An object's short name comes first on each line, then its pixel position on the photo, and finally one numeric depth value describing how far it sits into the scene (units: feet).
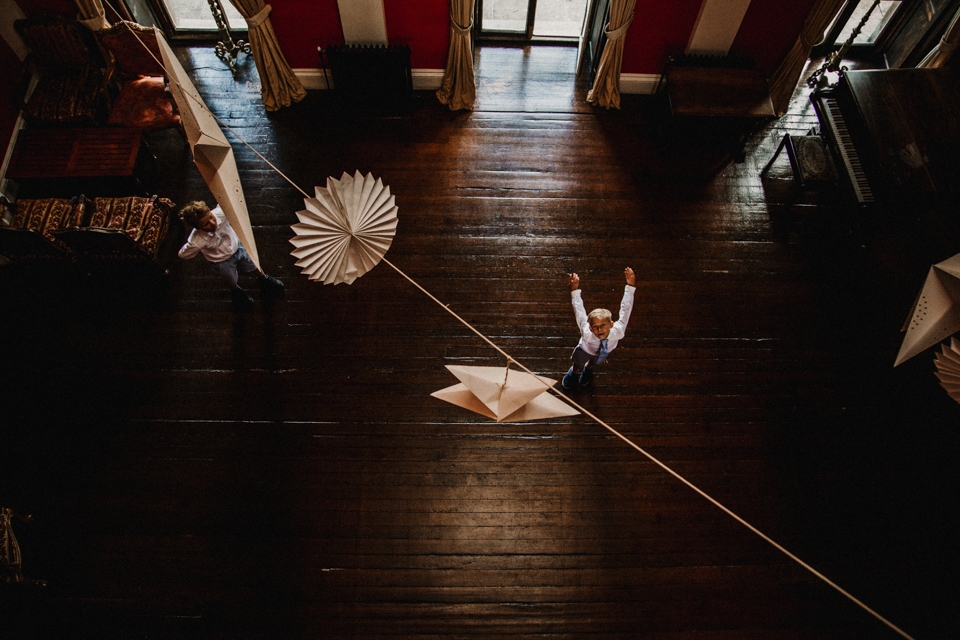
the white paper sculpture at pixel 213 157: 8.95
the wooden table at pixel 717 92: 17.95
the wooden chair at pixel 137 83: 17.48
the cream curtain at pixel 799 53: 17.79
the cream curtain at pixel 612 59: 18.29
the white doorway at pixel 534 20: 22.15
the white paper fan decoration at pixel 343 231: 8.30
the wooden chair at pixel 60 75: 17.39
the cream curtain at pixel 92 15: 17.21
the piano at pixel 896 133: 14.71
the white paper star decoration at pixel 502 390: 7.53
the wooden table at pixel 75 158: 16.72
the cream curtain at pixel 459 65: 18.40
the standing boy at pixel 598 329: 12.38
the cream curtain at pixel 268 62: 17.97
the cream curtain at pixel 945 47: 17.71
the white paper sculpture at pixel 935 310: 8.95
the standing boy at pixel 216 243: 13.57
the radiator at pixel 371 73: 18.85
